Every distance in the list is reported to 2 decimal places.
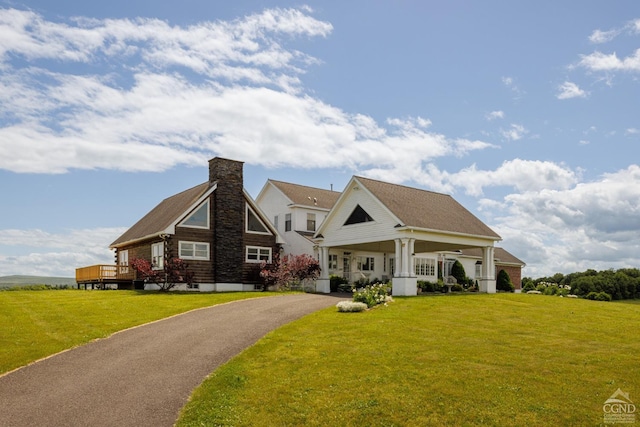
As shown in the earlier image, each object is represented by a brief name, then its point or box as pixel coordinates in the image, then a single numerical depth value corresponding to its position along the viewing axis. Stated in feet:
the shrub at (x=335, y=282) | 128.36
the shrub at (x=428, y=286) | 125.90
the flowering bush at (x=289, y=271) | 123.24
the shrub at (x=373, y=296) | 82.43
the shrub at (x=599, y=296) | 146.61
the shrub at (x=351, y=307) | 77.41
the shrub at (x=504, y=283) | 156.46
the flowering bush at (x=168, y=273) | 117.03
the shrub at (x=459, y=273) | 158.12
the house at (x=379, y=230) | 107.86
